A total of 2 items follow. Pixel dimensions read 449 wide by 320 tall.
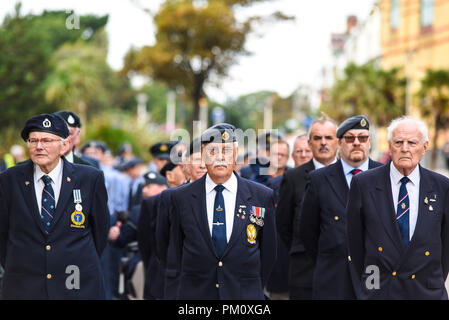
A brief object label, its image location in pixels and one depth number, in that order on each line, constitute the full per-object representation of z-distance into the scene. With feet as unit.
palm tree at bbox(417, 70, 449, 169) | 116.47
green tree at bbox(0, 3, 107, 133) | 99.96
